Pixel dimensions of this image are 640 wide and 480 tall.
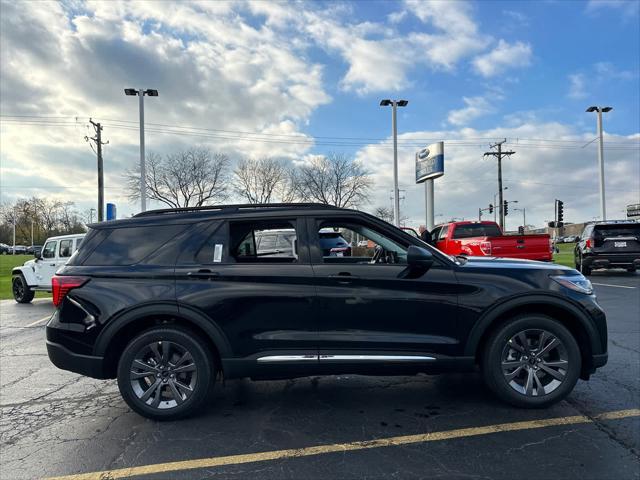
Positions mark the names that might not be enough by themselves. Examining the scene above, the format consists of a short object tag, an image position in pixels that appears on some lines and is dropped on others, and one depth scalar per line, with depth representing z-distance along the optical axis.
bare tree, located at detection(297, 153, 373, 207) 44.97
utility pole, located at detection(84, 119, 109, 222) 34.94
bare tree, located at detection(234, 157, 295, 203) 45.28
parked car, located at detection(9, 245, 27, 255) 77.00
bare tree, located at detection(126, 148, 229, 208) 42.41
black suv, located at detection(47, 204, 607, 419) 3.75
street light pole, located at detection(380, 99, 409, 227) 25.42
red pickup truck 11.70
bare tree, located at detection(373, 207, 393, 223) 73.86
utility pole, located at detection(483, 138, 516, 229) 47.72
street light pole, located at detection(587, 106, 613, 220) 27.98
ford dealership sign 26.47
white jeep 11.86
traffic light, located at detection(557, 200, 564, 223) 23.50
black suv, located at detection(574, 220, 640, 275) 14.50
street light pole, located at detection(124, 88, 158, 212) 20.23
